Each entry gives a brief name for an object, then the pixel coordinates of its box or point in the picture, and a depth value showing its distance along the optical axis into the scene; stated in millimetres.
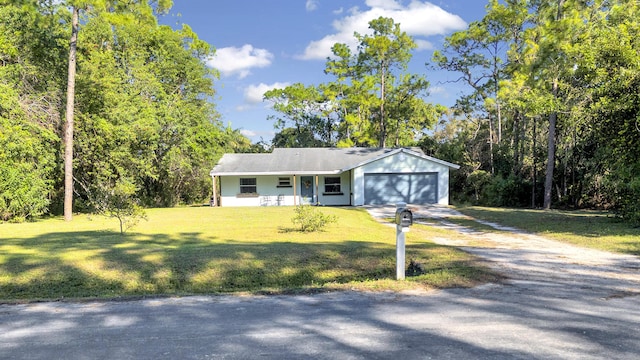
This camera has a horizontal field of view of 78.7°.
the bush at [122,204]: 11203
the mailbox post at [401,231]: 5488
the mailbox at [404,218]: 5480
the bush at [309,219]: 12008
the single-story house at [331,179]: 23766
